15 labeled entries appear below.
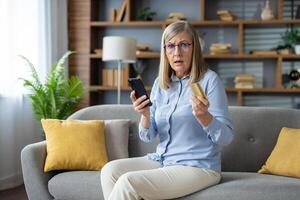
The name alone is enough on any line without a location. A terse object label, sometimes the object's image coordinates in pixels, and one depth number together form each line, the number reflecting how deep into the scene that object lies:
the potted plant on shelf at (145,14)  4.80
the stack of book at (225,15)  4.56
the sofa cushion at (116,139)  2.71
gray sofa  2.10
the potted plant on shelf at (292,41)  4.46
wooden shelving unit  4.54
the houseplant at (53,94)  3.93
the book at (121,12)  4.79
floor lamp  4.05
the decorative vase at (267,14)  4.51
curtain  3.84
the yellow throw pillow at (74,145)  2.54
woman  1.85
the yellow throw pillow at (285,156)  2.37
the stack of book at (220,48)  4.60
